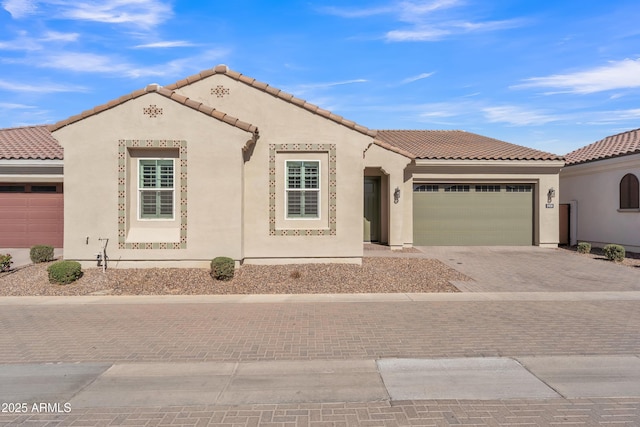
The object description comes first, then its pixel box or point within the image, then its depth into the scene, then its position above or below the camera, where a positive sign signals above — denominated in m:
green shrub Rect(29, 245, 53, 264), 12.27 -1.51
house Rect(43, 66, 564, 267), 10.98 +0.90
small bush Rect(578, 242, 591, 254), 15.54 -1.57
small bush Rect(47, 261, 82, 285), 9.84 -1.68
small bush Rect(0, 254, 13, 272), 11.02 -1.60
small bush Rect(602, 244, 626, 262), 13.69 -1.55
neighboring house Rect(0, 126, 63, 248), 15.02 +0.09
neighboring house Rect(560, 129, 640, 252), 15.67 +0.72
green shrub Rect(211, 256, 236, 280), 10.27 -1.63
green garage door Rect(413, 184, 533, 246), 17.02 -0.26
